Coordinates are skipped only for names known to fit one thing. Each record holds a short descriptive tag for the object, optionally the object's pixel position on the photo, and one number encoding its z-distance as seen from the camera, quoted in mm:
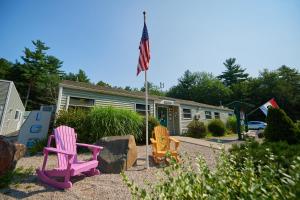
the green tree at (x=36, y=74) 29062
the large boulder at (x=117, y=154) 4645
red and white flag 9916
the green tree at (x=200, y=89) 36688
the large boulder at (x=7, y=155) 3672
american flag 5367
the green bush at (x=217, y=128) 16703
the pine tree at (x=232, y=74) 44156
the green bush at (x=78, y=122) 7660
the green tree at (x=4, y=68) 28914
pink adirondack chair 3432
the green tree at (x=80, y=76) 43156
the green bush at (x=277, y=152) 2280
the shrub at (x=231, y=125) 20172
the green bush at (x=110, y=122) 7609
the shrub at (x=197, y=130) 14320
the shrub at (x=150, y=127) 9231
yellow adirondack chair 5354
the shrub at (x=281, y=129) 4203
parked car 24181
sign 7617
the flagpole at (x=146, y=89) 5327
